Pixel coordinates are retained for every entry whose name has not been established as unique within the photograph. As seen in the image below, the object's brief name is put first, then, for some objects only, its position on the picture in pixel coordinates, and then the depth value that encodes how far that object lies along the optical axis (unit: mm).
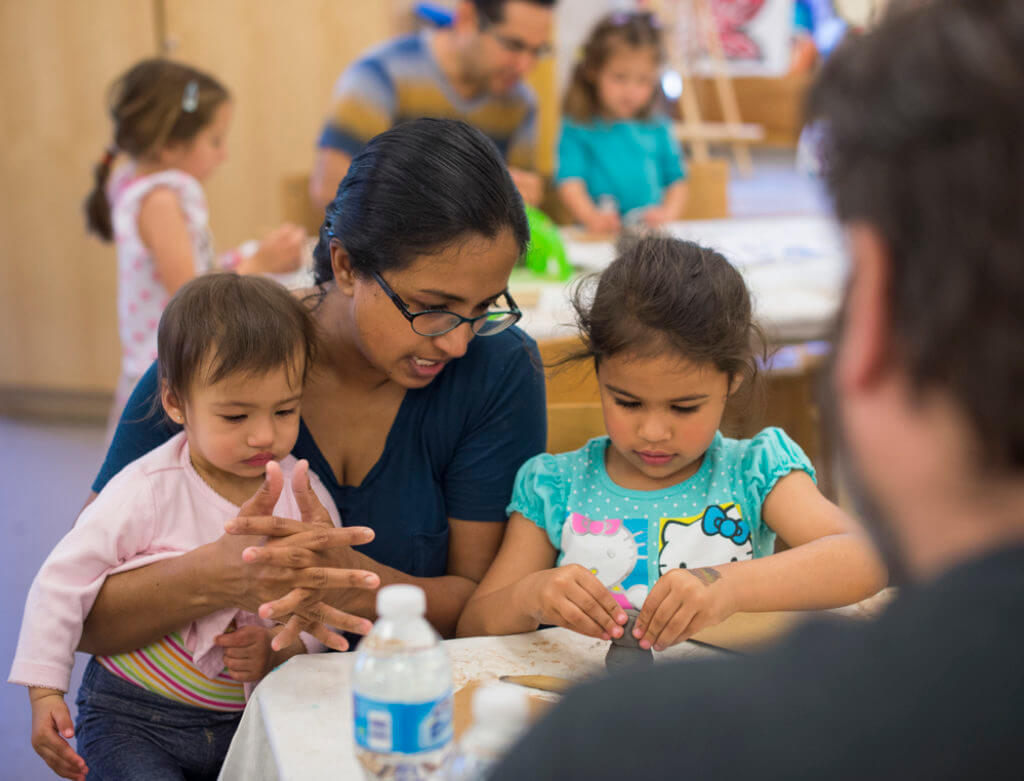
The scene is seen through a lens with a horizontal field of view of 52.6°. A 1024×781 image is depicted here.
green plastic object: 3086
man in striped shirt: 3264
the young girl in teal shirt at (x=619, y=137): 3982
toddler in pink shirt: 1366
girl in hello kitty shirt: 1440
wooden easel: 8445
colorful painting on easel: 10164
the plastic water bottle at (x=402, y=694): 852
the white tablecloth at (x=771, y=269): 2643
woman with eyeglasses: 1340
